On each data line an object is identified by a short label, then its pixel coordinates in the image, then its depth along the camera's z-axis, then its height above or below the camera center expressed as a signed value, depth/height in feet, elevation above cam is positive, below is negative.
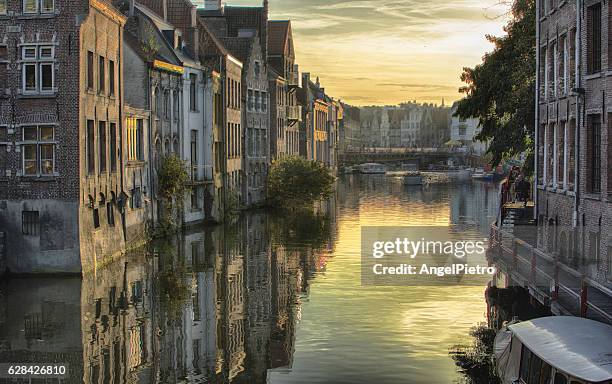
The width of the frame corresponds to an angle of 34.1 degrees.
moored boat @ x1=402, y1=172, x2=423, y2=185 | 402.60 -8.85
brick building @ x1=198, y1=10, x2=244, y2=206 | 204.23 +9.95
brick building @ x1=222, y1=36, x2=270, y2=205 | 235.81 +10.20
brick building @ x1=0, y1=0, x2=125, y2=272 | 115.14 +3.72
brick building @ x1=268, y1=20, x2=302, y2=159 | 274.16 +19.80
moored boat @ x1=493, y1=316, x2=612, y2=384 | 48.11 -10.15
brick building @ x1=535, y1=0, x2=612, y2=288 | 87.71 +1.97
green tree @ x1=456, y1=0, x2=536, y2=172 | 142.10 +10.49
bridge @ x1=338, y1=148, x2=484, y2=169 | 557.33 +0.66
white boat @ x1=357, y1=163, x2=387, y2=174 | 557.33 -5.46
